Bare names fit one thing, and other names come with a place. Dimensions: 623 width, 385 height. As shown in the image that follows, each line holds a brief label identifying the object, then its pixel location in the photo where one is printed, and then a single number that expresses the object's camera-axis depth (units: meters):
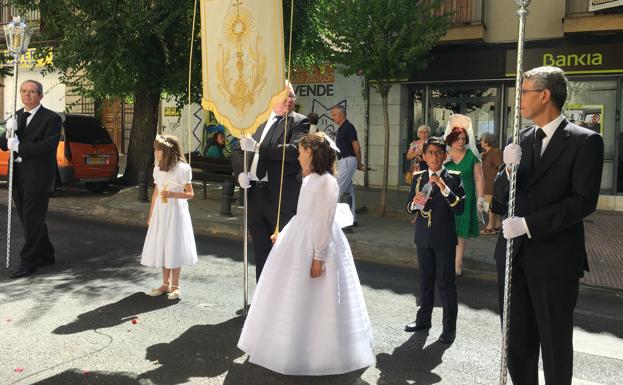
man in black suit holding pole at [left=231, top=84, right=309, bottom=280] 4.97
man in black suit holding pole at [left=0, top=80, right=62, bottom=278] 6.64
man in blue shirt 9.81
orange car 13.14
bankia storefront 13.12
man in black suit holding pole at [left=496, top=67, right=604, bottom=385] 3.10
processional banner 4.96
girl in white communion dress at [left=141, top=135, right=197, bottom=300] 5.90
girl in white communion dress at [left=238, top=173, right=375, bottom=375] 3.89
